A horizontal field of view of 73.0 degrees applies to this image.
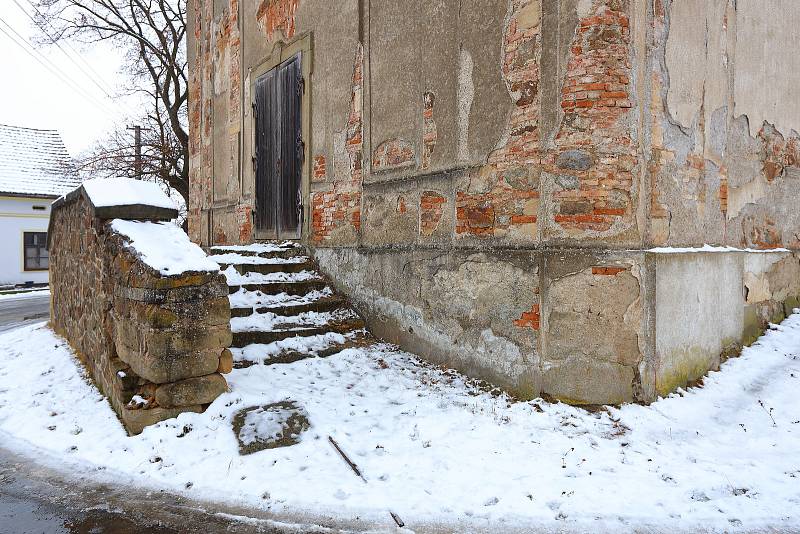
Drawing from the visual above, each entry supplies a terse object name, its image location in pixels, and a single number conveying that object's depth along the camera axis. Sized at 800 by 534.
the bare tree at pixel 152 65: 17.22
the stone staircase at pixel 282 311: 5.41
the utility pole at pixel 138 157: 17.15
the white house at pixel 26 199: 19.28
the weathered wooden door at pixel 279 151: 7.74
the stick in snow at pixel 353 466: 2.84
